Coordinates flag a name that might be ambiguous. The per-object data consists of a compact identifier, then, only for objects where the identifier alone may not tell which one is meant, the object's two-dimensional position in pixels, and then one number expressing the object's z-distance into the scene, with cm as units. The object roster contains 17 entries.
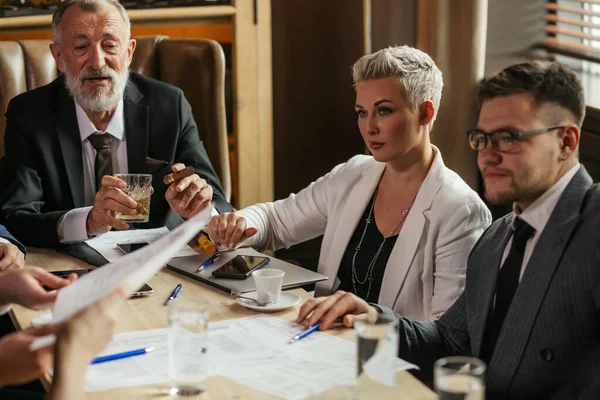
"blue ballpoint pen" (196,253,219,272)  269
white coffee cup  245
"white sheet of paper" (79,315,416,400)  213
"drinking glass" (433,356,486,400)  182
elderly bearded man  317
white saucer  244
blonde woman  272
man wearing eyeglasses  221
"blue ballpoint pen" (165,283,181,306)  252
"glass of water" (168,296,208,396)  208
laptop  258
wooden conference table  209
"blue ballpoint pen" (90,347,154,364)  220
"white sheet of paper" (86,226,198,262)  281
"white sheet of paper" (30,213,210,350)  194
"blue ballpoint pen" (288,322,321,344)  229
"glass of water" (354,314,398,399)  200
